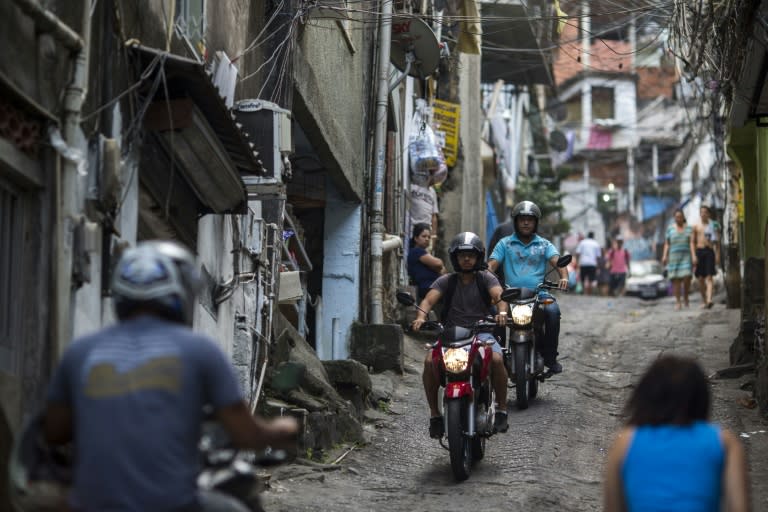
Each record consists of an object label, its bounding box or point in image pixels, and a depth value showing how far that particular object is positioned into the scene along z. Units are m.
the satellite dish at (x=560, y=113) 59.31
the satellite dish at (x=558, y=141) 47.44
